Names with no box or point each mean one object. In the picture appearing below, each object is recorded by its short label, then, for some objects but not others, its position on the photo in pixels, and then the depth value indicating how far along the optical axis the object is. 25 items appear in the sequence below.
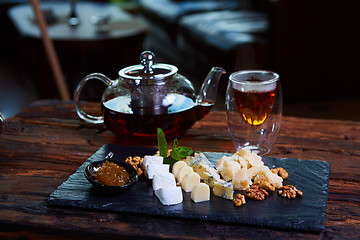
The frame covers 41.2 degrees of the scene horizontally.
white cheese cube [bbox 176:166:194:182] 1.01
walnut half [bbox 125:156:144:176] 1.10
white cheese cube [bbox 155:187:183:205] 0.93
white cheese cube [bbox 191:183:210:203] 0.94
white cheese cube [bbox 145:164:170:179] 1.02
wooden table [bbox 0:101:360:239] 0.87
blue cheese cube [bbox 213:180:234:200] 0.95
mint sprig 1.07
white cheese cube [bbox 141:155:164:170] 1.05
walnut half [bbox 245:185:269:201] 0.95
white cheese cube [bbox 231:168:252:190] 0.99
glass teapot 1.25
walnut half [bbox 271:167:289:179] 1.05
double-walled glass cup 1.21
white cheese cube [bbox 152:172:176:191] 0.97
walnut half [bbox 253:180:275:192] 0.98
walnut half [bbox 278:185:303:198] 0.96
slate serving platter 0.87
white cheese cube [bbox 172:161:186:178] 1.03
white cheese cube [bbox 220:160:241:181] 1.01
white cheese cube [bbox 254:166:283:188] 1.00
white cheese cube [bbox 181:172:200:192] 0.97
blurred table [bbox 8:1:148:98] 3.28
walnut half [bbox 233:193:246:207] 0.92
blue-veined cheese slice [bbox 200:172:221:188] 0.99
